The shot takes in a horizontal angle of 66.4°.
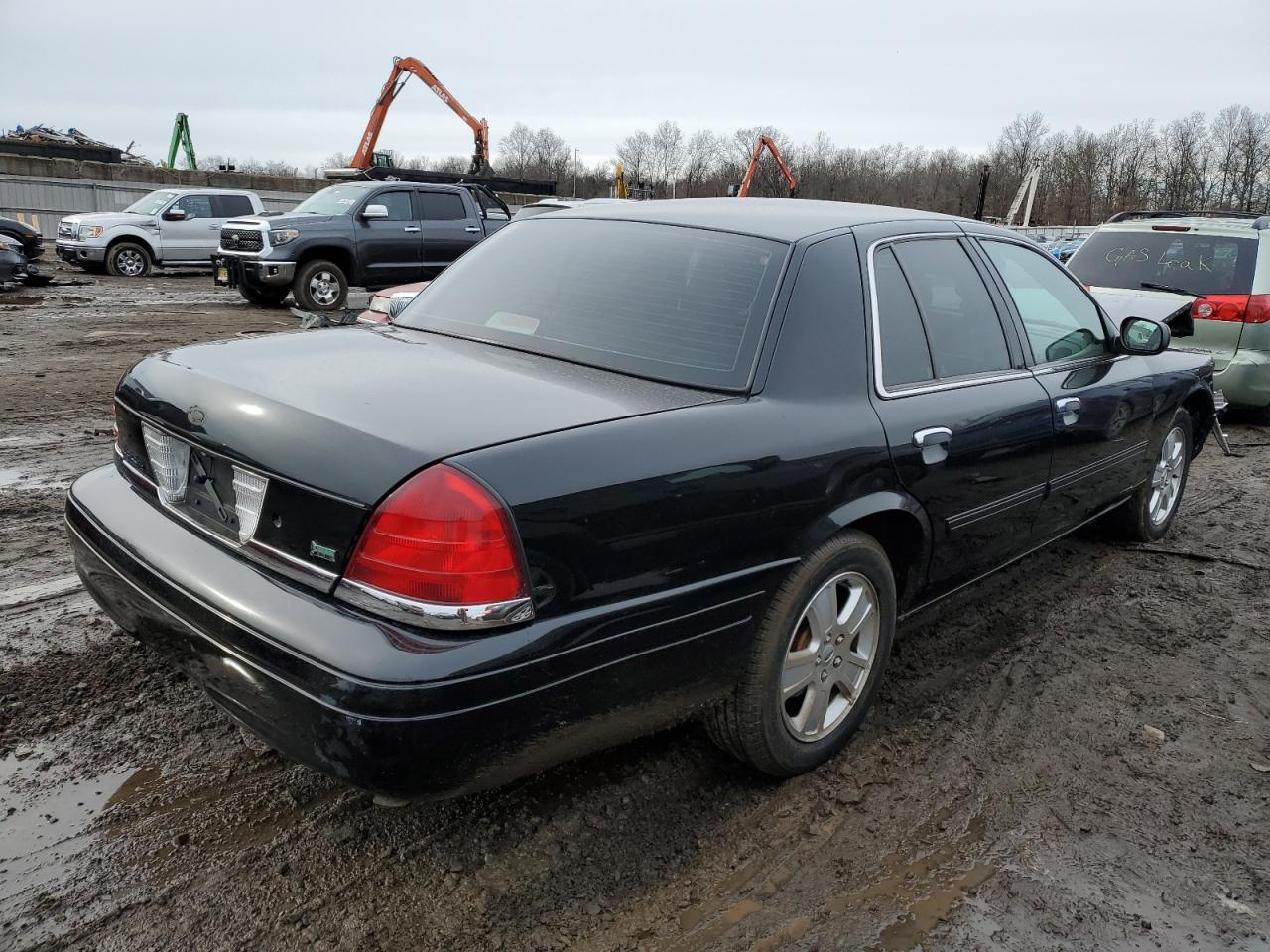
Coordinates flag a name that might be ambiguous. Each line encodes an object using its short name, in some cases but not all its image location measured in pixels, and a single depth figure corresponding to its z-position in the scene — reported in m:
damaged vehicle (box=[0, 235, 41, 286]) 14.88
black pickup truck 13.88
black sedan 2.06
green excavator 44.44
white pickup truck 18.77
